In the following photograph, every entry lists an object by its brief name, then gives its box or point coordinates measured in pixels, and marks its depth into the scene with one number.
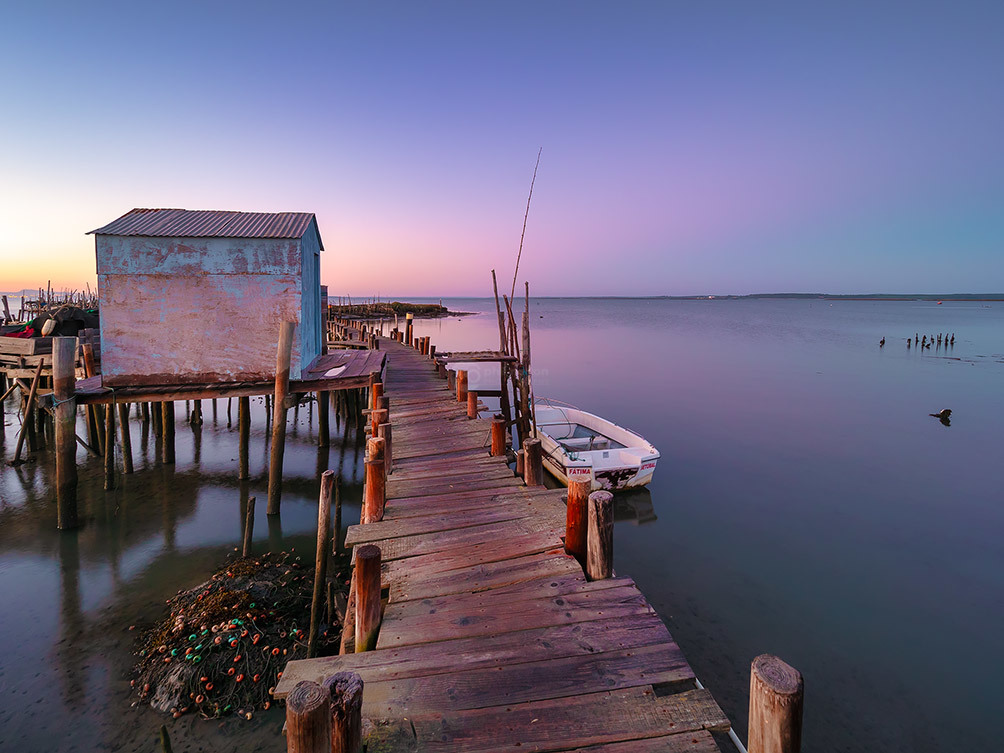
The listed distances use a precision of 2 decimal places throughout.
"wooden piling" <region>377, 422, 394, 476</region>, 7.11
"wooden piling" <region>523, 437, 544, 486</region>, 6.74
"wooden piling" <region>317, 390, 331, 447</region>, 16.36
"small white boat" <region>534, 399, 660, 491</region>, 12.84
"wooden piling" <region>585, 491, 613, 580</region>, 4.63
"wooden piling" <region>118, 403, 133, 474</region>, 13.55
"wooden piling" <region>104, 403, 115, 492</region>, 12.05
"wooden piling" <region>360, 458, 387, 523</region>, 5.74
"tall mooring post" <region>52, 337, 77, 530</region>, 9.91
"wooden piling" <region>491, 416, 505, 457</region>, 7.84
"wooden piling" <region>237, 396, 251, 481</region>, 12.96
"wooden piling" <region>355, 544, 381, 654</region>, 3.88
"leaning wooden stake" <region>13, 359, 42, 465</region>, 13.10
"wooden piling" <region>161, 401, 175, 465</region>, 14.16
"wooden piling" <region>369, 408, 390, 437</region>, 8.52
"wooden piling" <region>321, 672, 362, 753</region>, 2.46
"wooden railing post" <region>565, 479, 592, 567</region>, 4.95
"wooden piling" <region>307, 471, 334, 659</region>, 6.69
